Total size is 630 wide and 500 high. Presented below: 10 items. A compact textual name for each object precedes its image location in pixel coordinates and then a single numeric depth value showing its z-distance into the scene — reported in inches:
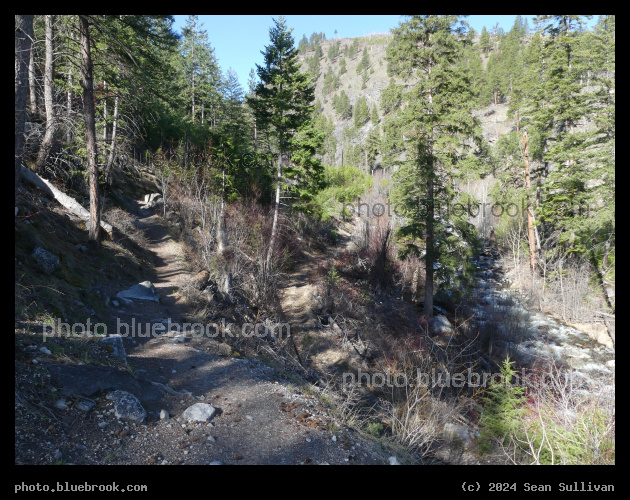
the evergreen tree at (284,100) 650.2
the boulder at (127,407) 167.4
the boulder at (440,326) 609.8
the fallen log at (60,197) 448.8
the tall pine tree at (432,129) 554.6
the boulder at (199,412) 183.6
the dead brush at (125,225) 554.6
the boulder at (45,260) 302.7
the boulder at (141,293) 389.0
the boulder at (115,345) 228.9
